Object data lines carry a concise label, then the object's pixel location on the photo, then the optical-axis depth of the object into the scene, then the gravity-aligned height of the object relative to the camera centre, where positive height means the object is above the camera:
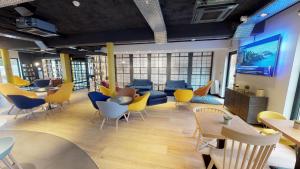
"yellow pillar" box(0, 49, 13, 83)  5.57 +0.05
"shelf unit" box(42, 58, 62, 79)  10.16 -0.14
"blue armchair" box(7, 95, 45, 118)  3.68 -1.03
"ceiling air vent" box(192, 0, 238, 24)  2.02 +0.99
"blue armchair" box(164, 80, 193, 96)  6.88 -1.06
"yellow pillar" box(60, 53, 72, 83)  7.27 +0.01
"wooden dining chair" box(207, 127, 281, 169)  1.15 -0.67
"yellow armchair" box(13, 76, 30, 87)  8.03 -0.98
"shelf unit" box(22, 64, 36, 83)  9.55 -0.45
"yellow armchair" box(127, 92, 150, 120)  3.58 -1.05
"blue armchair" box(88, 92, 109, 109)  3.63 -0.90
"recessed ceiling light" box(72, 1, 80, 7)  2.41 +1.18
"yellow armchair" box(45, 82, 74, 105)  4.29 -0.98
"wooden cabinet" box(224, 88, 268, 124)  3.25 -1.01
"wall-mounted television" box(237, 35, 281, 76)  2.96 +0.27
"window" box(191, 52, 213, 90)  7.76 -0.09
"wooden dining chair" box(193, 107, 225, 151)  2.45 -1.51
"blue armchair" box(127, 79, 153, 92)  7.53 -1.00
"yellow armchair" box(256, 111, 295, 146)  1.95 -0.83
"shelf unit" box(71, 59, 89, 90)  8.14 -0.50
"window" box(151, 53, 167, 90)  8.49 -0.24
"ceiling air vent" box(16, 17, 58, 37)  2.74 +0.91
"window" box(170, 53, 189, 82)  8.12 +0.03
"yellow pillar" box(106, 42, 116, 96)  4.50 +0.01
